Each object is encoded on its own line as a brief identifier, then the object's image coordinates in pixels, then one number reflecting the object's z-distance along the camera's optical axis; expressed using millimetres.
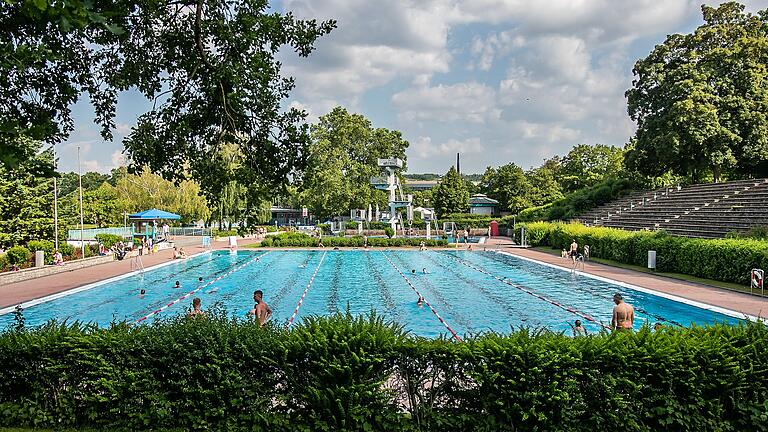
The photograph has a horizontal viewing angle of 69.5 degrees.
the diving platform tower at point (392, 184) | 66425
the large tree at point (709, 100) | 41031
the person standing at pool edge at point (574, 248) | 32281
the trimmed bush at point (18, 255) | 26188
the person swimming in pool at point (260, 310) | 11326
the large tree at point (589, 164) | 70062
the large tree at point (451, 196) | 83438
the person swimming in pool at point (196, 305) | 11777
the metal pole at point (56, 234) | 29116
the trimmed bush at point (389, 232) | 52041
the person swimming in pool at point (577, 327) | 11727
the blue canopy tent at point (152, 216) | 47219
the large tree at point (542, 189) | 73506
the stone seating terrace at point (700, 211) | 31069
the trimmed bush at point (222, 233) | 58184
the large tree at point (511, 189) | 74250
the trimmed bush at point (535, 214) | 55981
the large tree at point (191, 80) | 7301
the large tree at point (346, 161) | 60062
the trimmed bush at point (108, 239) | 40156
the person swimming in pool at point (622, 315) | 11555
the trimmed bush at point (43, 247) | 28453
